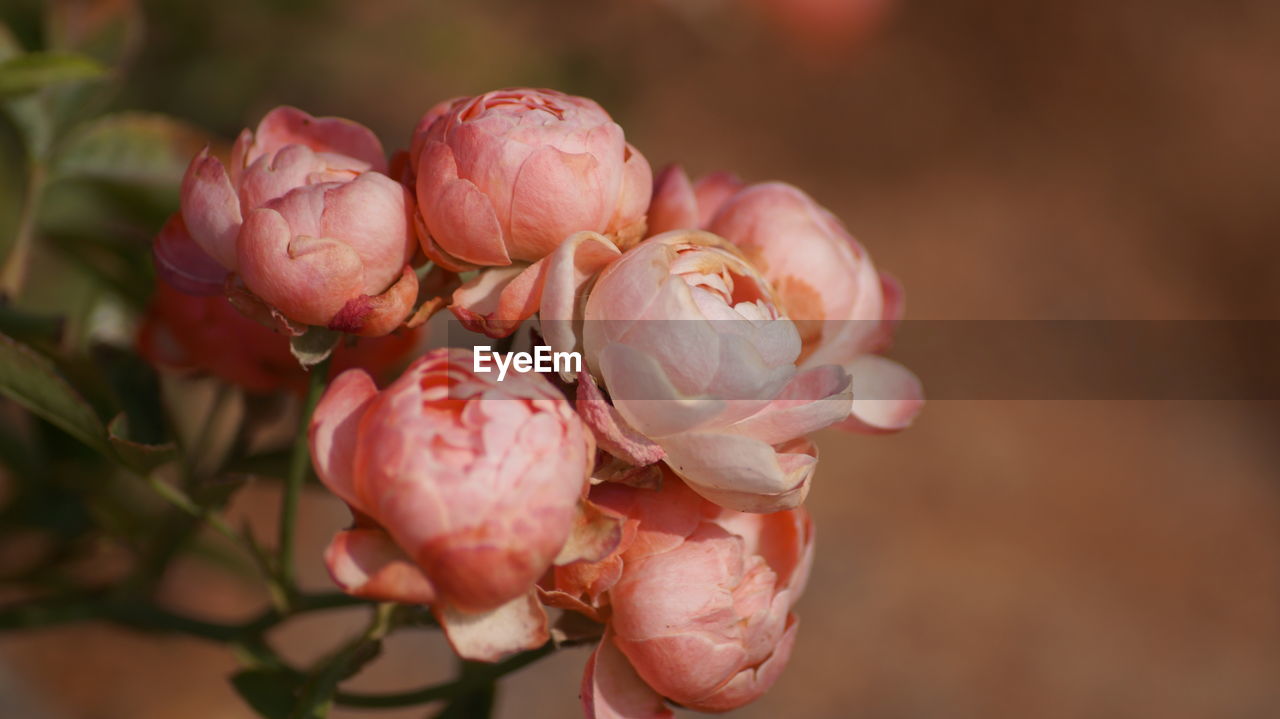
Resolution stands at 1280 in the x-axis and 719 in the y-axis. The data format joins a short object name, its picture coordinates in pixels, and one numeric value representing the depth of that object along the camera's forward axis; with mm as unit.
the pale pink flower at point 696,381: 324
